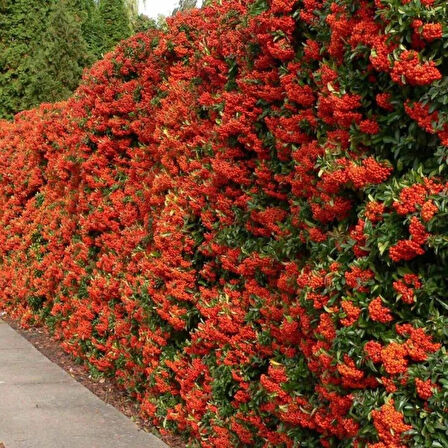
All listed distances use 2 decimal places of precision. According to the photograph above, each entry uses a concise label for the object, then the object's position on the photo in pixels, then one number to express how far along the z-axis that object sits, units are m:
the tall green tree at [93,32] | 22.75
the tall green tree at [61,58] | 14.48
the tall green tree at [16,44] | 17.69
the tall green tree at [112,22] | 23.19
